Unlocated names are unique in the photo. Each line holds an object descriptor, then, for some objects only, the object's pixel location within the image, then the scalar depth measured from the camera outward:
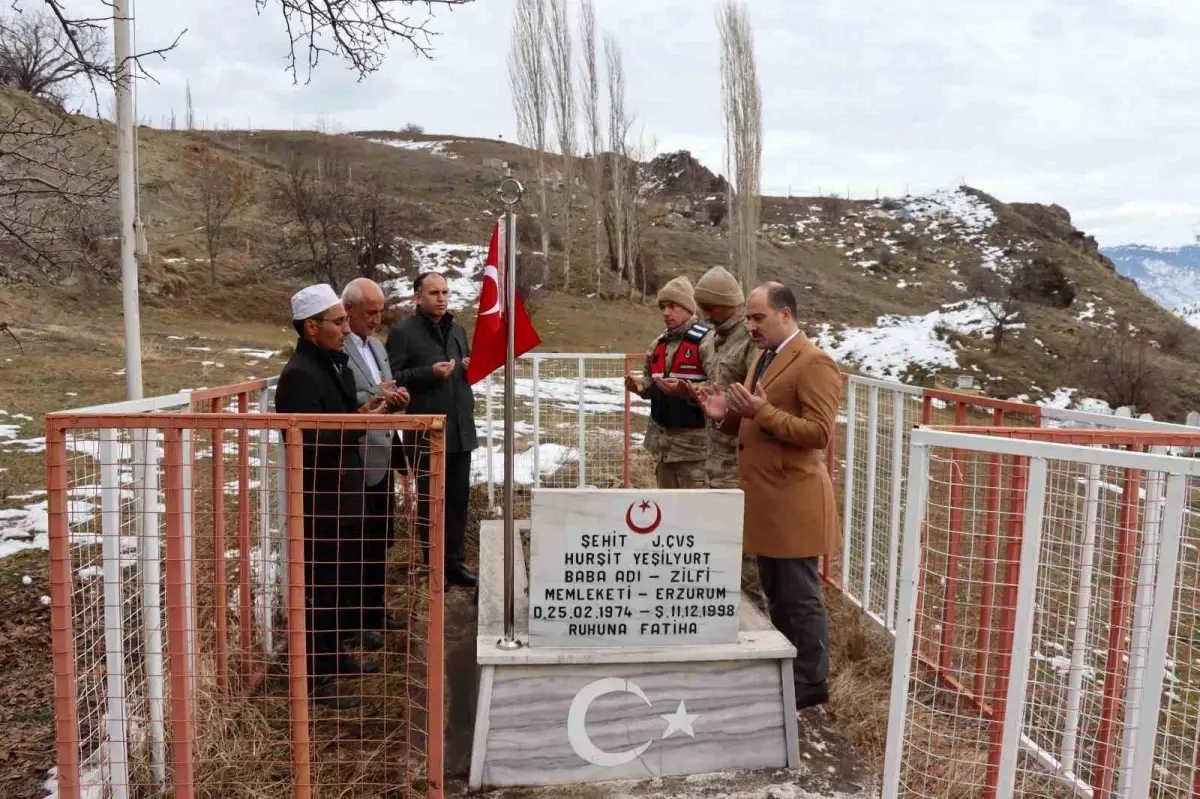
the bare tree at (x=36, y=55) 3.98
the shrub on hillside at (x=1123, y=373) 18.58
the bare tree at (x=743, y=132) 28.44
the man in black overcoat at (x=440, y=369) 4.53
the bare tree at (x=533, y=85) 29.34
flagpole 3.02
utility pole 4.11
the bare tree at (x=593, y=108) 30.17
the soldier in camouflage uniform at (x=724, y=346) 4.19
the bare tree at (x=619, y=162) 30.53
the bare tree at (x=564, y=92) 29.55
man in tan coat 3.24
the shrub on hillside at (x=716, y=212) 48.36
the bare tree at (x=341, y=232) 17.86
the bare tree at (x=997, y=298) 24.14
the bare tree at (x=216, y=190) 24.83
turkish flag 3.11
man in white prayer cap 3.30
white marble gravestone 2.97
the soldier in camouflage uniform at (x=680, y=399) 4.59
